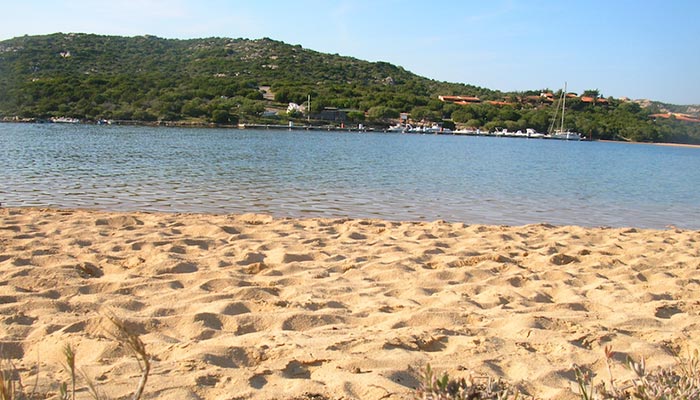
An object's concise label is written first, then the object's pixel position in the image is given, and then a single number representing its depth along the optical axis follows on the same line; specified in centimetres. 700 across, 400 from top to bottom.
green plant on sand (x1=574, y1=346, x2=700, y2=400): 158
